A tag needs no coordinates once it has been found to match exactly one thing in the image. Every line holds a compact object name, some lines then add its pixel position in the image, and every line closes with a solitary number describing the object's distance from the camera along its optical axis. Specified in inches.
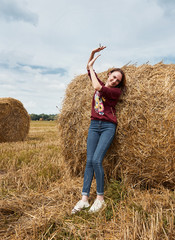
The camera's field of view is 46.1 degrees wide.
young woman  111.5
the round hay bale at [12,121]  339.6
